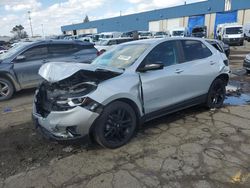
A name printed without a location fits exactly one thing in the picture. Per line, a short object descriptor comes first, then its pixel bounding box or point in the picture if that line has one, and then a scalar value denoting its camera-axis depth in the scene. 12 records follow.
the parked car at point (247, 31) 25.33
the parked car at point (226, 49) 11.08
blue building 29.38
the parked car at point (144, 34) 24.04
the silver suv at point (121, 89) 2.71
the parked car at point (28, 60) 5.65
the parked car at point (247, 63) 7.35
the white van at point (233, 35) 21.11
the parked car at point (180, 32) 23.79
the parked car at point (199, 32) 24.52
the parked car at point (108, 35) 20.00
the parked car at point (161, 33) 23.86
